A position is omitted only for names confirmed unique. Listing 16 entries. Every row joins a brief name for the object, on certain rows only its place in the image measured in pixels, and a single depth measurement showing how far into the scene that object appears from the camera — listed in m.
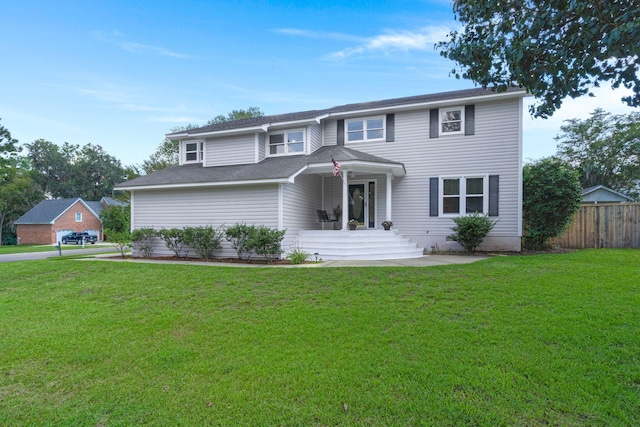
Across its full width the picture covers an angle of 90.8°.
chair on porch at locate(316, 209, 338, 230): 12.80
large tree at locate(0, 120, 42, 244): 29.70
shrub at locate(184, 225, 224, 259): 10.59
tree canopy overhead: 3.32
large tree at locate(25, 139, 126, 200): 47.56
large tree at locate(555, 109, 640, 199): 26.94
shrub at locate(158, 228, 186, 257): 10.90
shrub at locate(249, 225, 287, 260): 9.60
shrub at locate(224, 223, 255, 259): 9.91
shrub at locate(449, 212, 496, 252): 10.76
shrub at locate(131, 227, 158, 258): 11.62
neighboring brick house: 33.09
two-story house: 10.96
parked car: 30.36
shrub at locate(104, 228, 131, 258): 11.74
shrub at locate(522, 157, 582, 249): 10.52
